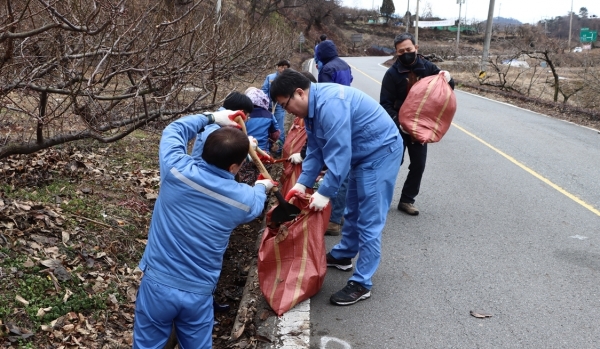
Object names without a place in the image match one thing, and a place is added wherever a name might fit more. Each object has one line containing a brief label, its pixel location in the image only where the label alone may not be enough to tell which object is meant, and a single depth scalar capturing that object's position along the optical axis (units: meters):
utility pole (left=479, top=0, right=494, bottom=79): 28.04
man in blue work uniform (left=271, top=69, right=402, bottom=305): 3.95
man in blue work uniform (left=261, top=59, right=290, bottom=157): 8.12
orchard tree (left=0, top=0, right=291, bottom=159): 4.21
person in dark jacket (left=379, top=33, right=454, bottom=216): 5.91
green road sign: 63.00
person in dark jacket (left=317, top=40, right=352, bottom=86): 6.75
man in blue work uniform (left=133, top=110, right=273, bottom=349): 3.11
